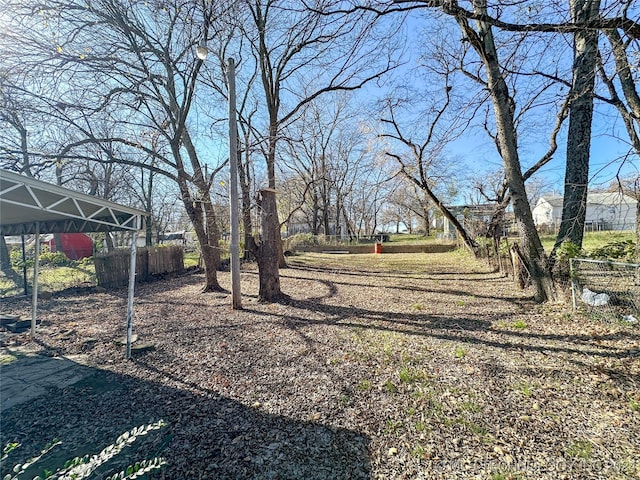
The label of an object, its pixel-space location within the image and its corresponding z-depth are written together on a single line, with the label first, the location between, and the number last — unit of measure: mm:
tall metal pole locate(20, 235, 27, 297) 8602
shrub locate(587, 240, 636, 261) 5012
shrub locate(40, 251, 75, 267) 13422
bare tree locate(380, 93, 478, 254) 10453
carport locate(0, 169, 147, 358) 3014
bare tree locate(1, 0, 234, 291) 5703
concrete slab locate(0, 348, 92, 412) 3216
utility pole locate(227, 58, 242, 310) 6082
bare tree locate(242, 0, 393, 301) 6641
